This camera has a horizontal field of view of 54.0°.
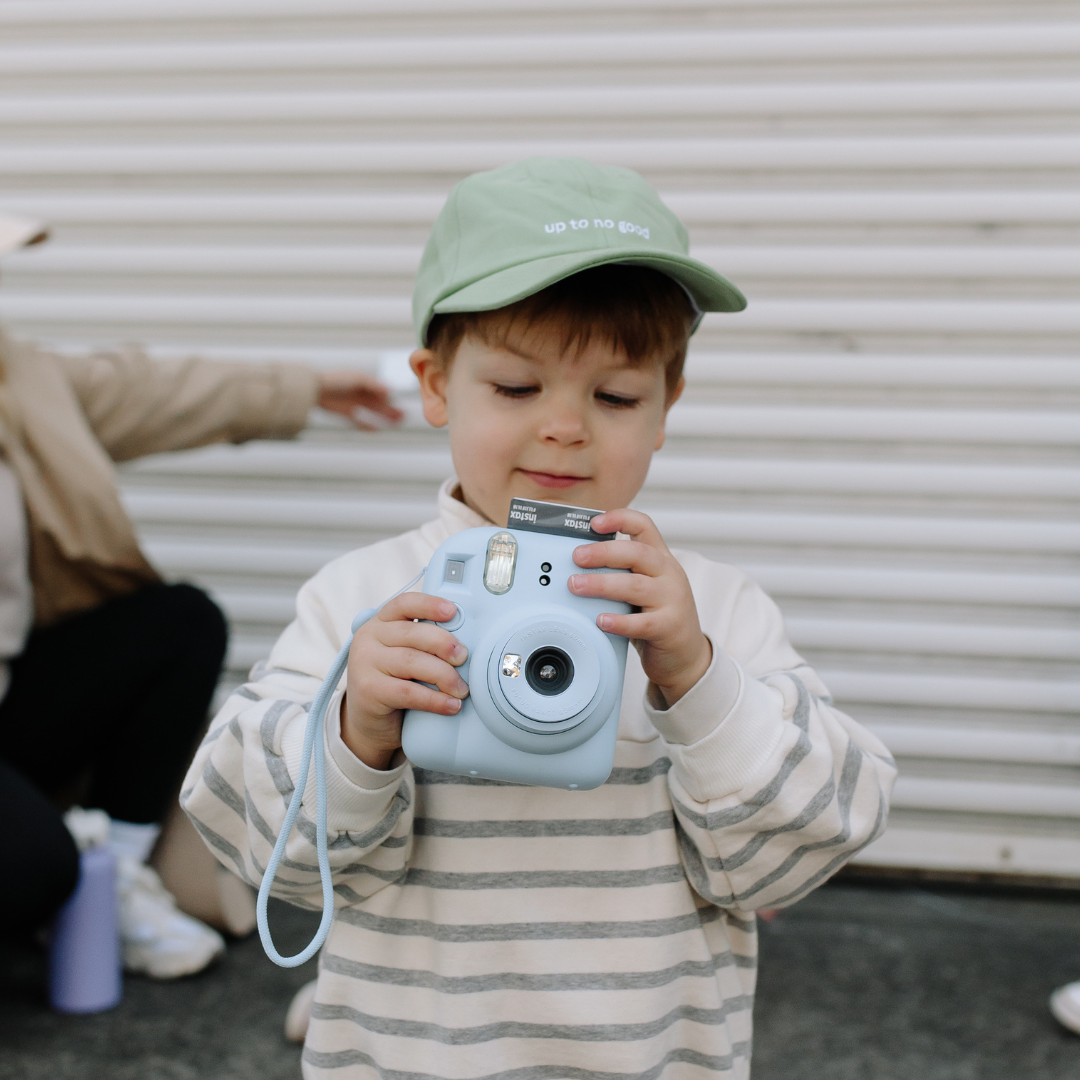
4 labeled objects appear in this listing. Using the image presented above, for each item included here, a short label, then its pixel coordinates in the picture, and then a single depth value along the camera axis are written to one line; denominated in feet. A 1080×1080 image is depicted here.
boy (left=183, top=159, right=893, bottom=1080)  3.76
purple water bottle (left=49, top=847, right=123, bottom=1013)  6.41
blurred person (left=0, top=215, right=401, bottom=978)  6.86
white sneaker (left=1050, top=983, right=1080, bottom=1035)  6.31
